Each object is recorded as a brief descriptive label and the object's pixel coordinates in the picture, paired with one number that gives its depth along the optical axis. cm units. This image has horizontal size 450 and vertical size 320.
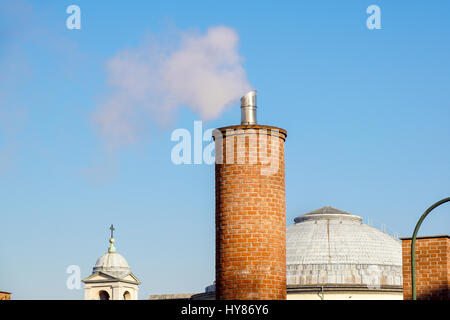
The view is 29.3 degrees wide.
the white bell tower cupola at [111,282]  10128
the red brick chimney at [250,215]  2030
